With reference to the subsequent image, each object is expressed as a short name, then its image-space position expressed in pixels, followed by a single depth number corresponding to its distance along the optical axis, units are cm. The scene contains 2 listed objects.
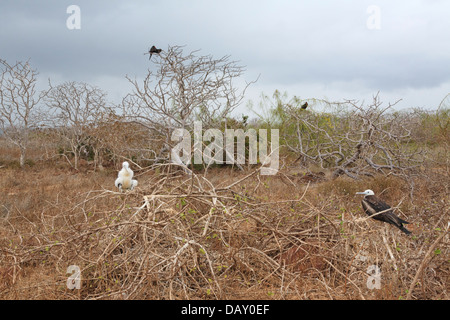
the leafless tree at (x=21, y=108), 1382
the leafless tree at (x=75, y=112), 1452
